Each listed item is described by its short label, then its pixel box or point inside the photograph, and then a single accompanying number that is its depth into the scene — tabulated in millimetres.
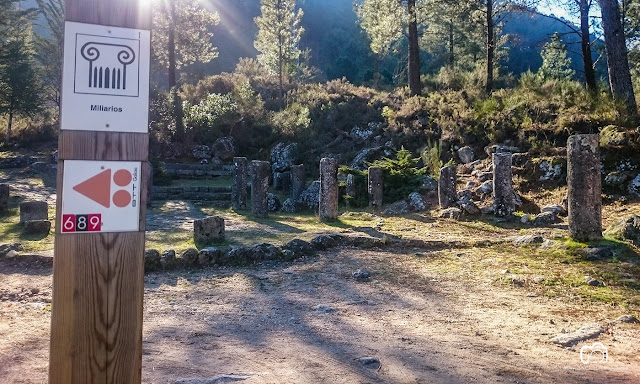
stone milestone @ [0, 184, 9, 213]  10883
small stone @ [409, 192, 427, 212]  12195
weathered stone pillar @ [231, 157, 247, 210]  13422
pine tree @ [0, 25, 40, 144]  23188
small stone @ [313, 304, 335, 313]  4875
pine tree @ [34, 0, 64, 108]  27078
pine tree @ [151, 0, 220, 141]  24594
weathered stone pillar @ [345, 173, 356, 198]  13805
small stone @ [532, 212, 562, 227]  9578
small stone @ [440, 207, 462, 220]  10781
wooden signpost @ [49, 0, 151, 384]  1692
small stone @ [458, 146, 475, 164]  14609
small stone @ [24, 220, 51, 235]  8422
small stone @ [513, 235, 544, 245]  7512
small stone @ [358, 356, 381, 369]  3330
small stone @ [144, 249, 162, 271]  6551
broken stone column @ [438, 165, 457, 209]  11688
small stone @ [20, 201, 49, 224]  9398
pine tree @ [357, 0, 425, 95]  20000
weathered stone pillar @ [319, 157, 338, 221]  10984
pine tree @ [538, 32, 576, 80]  29339
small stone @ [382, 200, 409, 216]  12109
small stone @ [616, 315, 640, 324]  4281
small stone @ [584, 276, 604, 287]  5508
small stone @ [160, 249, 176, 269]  6656
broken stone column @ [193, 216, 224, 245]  7759
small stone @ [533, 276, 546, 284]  5691
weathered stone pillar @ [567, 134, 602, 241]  7008
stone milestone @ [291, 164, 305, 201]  14148
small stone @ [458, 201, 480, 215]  10945
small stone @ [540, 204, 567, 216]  9959
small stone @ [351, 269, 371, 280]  6195
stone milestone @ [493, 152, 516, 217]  10461
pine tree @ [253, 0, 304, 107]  26141
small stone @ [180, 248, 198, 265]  6820
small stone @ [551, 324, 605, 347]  3799
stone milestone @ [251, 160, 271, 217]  11883
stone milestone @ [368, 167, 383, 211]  12898
